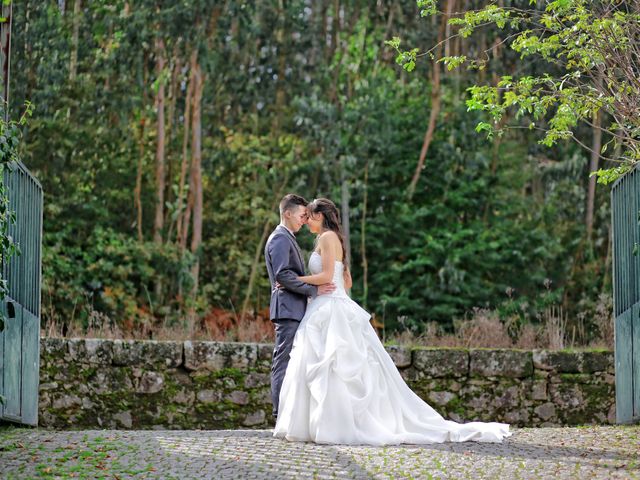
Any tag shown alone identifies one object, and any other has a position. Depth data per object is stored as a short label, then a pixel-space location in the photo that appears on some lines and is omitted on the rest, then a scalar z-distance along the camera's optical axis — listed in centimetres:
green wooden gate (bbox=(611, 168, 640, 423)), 927
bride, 821
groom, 871
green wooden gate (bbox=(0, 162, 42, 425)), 870
